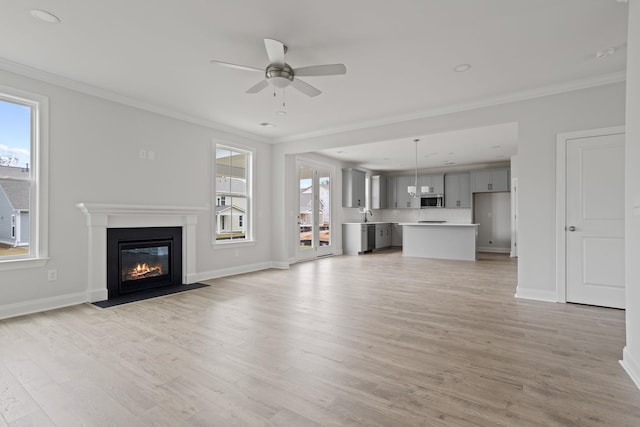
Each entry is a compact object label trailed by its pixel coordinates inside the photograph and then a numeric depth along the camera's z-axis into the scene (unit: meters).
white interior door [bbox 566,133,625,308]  3.69
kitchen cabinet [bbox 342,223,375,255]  9.29
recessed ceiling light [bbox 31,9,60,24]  2.57
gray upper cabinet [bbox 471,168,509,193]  9.27
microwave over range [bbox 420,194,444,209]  10.38
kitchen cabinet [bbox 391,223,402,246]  11.62
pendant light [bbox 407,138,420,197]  6.87
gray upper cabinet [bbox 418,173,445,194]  10.37
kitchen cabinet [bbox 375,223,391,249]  10.43
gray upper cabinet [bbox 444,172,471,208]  9.96
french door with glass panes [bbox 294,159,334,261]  7.98
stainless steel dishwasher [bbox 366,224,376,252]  9.72
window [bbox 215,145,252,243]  5.89
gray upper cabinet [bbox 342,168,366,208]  9.40
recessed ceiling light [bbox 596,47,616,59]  3.12
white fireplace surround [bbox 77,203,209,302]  4.08
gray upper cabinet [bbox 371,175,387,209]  10.84
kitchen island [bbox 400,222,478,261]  7.90
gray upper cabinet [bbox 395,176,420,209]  10.96
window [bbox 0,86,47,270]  3.54
